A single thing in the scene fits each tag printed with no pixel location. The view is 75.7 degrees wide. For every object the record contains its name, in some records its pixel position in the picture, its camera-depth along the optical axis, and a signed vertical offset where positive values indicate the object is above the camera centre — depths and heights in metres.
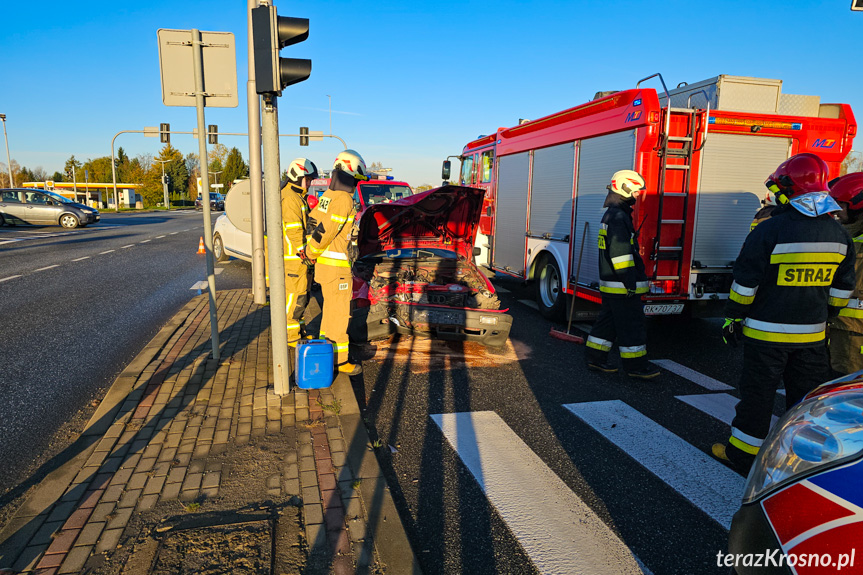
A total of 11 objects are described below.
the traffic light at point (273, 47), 4.12 +1.10
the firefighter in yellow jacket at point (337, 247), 5.14 -0.47
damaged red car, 6.33 -0.96
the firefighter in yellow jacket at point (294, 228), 6.14 -0.36
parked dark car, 58.13 -0.89
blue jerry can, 4.70 -1.41
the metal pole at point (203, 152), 4.83 +0.37
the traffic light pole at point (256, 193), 6.76 +0.03
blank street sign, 4.81 +1.10
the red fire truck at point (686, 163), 6.52 +0.47
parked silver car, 25.11 -0.77
